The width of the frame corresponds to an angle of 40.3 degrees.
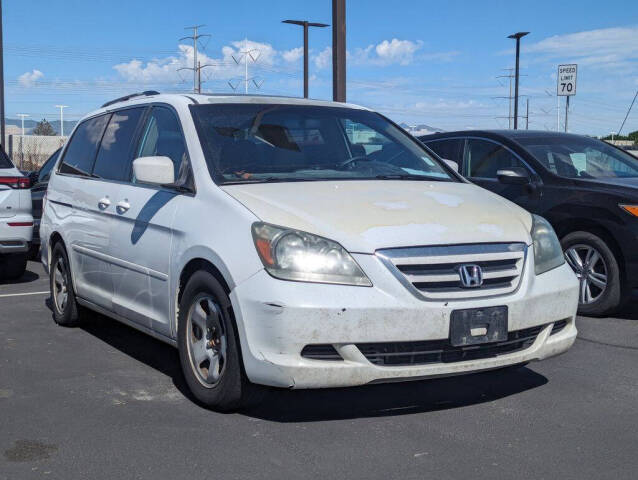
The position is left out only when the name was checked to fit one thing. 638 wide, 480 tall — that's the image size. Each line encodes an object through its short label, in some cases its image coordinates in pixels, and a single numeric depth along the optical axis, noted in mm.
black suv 7059
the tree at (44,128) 113188
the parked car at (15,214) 8891
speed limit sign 22188
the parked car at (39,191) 11156
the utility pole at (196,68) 58500
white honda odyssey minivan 4000
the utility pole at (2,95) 25141
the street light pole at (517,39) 32938
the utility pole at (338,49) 13609
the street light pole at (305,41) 32625
